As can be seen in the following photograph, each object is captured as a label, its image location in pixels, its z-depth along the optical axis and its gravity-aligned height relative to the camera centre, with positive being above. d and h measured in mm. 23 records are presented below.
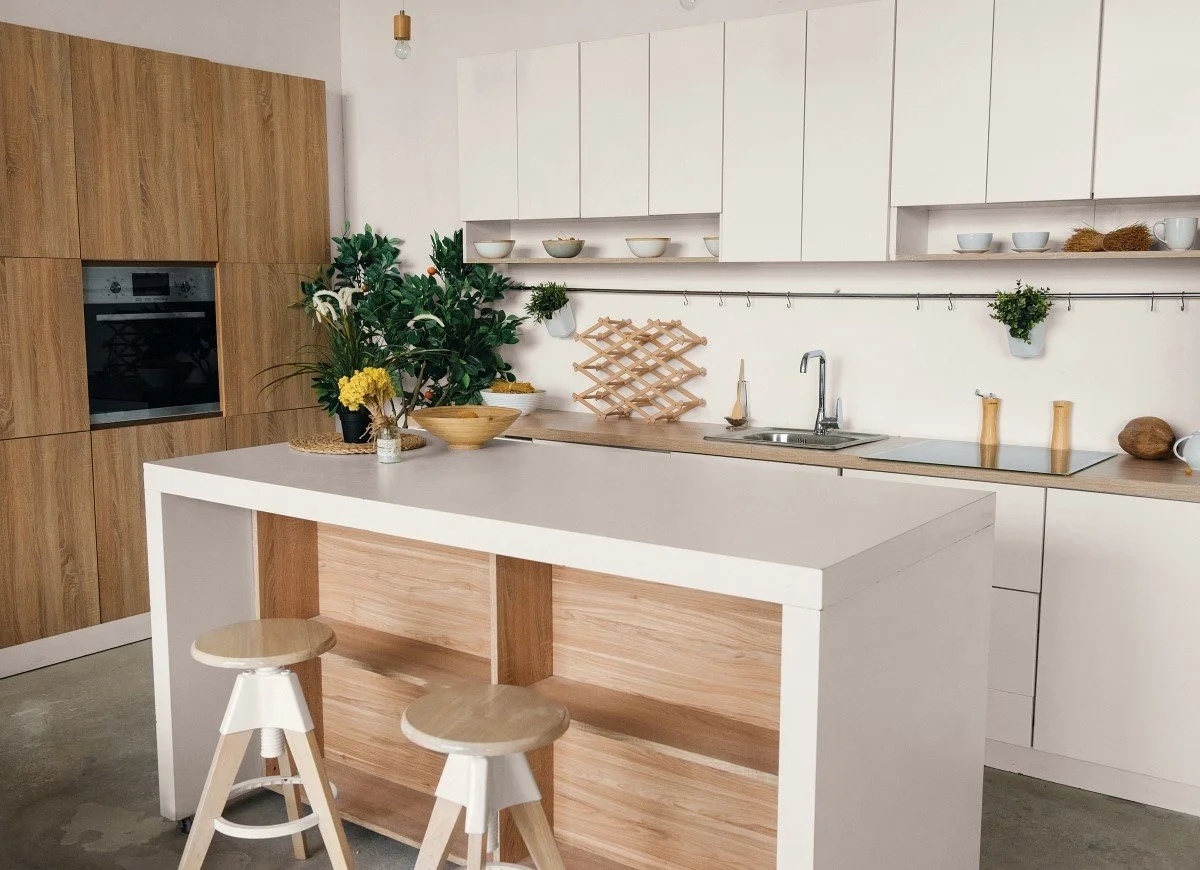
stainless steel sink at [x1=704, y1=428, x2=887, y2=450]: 3904 -485
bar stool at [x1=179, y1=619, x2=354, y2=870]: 2498 -939
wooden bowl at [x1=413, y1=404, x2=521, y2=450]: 3102 -339
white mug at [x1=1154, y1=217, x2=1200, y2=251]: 3326 +222
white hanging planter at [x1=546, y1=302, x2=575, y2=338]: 4980 -85
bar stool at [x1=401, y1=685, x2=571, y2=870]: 2037 -834
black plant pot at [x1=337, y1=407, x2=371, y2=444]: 3148 -344
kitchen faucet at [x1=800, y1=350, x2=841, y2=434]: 4125 -423
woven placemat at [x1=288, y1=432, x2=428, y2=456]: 3070 -398
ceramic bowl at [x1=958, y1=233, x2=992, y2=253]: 3703 +215
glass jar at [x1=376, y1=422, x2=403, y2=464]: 2934 -374
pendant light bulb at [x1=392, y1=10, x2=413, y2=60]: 3492 +853
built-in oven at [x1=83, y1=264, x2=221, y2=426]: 4480 -166
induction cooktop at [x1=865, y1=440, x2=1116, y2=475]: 3408 -485
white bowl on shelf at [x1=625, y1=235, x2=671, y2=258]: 4438 +234
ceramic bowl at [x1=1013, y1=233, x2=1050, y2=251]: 3607 +212
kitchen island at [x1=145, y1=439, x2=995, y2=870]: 1966 -743
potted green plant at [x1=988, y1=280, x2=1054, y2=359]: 3682 -24
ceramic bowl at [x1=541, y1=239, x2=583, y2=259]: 4664 +237
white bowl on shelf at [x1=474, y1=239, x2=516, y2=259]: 4871 +238
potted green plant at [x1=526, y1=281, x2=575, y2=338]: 4863 -22
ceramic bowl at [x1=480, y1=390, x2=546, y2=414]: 4812 -415
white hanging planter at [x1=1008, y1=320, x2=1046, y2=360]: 3770 -130
